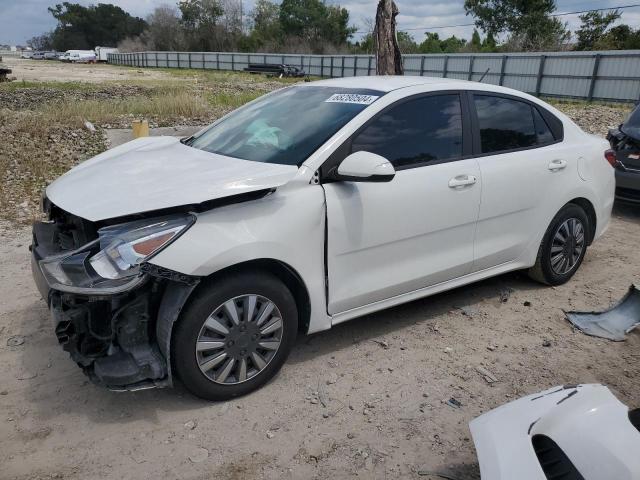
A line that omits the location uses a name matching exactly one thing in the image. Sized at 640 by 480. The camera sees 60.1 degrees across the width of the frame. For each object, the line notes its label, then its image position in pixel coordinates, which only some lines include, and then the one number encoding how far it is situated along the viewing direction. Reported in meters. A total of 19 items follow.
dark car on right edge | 7.03
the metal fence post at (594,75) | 24.08
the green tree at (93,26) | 107.31
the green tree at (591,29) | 39.31
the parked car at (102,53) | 85.88
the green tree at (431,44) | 54.50
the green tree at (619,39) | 36.78
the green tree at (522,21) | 43.56
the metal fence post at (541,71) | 26.49
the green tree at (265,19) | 75.00
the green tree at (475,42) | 46.96
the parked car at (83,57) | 79.69
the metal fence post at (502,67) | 28.48
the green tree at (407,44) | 54.75
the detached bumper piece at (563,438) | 1.86
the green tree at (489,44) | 45.20
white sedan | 2.79
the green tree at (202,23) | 78.88
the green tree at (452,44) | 54.50
